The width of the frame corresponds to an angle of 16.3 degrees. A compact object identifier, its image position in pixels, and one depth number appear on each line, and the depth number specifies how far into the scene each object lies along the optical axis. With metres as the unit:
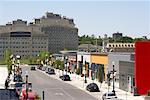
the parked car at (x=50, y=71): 118.05
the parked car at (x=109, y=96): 49.87
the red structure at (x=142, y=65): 61.16
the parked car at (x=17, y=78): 75.51
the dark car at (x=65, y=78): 92.31
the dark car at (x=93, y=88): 64.88
